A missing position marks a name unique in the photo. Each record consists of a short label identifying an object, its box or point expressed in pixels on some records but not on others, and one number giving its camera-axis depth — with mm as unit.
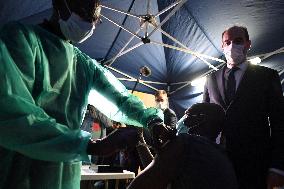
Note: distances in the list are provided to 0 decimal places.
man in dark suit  1526
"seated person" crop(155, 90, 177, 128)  3842
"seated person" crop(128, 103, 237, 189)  1068
